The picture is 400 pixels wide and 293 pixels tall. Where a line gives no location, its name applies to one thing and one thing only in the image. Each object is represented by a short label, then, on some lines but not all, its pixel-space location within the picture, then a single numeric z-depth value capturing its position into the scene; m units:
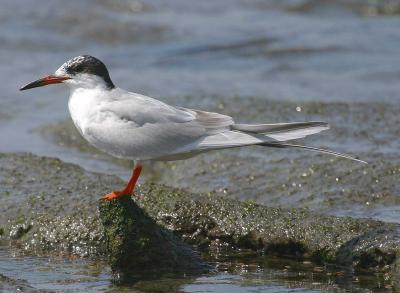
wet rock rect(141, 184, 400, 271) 11.41
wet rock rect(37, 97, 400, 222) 13.74
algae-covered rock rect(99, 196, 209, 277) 11.07
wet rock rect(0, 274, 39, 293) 10.01
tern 11.18
